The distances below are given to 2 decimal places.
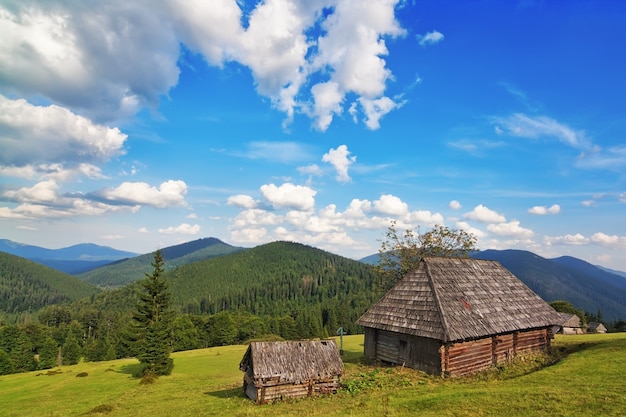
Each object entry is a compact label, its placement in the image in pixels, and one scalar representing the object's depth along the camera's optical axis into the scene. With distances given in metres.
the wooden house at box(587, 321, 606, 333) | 83.54
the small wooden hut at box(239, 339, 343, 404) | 19.86
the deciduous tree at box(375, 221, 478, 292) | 41.69
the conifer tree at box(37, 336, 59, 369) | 85.00
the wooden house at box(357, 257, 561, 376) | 22.62
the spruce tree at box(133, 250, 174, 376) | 36.00
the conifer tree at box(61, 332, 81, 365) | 89.44
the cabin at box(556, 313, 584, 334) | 69.81
